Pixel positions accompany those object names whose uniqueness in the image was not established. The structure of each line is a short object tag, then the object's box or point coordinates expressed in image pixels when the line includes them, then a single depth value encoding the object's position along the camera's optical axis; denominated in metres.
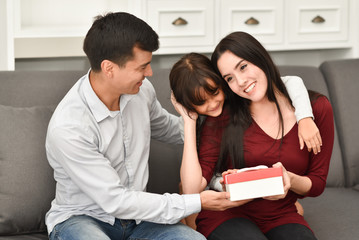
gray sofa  2.83
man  2.66
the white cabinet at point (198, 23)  3.75
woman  2.76
